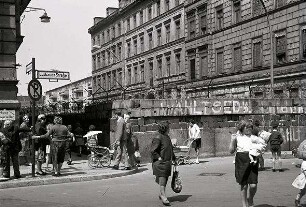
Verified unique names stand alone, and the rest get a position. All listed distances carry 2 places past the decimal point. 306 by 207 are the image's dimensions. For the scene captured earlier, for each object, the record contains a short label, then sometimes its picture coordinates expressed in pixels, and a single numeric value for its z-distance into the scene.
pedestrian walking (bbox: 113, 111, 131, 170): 16.16
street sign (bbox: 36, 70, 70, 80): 14.98
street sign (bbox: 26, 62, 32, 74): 14.74
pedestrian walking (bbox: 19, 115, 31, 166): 18.17
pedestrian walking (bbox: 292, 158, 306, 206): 8.43
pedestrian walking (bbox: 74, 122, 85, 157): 22.64
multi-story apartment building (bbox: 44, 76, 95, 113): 85.66
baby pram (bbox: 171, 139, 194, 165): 18.66
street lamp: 24.38
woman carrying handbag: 9.87
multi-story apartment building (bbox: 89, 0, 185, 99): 50.75
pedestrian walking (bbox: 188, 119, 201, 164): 19.53
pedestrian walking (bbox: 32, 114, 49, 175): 15.02
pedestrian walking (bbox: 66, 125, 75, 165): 18.27
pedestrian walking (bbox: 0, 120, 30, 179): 13.84
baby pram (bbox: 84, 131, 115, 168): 17.03
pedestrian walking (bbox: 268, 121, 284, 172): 16.11
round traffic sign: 14.36
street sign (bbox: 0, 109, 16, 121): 17.84
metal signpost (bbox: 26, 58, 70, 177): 14.33
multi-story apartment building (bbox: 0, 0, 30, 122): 18.17
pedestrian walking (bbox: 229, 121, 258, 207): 8.80
